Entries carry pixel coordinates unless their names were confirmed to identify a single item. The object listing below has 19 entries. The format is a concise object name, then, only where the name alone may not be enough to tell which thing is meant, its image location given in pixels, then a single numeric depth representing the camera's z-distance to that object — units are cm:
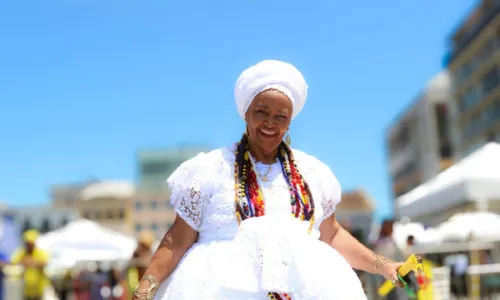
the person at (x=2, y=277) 643
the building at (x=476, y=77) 4772
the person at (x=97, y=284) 1130
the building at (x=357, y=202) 10562
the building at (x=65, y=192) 12812
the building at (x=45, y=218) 8162
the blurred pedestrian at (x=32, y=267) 738
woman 205
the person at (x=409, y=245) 786
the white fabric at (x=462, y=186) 749
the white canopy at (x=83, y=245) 1477
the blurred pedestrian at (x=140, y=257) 731
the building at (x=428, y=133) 6128
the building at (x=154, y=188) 10025
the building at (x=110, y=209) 10025
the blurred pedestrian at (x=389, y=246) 691
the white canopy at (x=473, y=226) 922
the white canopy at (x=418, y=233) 1015
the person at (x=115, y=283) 1072
